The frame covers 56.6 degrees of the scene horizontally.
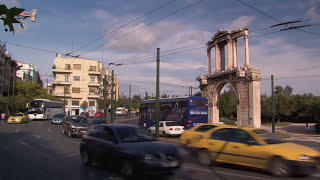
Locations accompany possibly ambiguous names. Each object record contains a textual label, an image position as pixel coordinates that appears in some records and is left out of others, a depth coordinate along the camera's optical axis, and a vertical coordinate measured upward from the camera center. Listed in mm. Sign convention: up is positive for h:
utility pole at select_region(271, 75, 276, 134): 27097 +1370
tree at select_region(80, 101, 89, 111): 78875 +316
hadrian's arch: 28891 +2923
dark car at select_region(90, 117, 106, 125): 28405 -1389
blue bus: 25594 -260
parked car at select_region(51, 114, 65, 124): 39875 -1739
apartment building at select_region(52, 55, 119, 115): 81875 +6734
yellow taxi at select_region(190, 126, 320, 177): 8594 -1400
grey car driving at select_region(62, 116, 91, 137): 20828 -1326
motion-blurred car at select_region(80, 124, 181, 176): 8008 -1260
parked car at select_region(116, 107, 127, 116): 94312 -1487
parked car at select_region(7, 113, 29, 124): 40875 -1729
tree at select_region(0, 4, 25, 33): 4801 +1487
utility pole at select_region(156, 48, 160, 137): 22250 +1124
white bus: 48312 -406
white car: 23797 -1720
